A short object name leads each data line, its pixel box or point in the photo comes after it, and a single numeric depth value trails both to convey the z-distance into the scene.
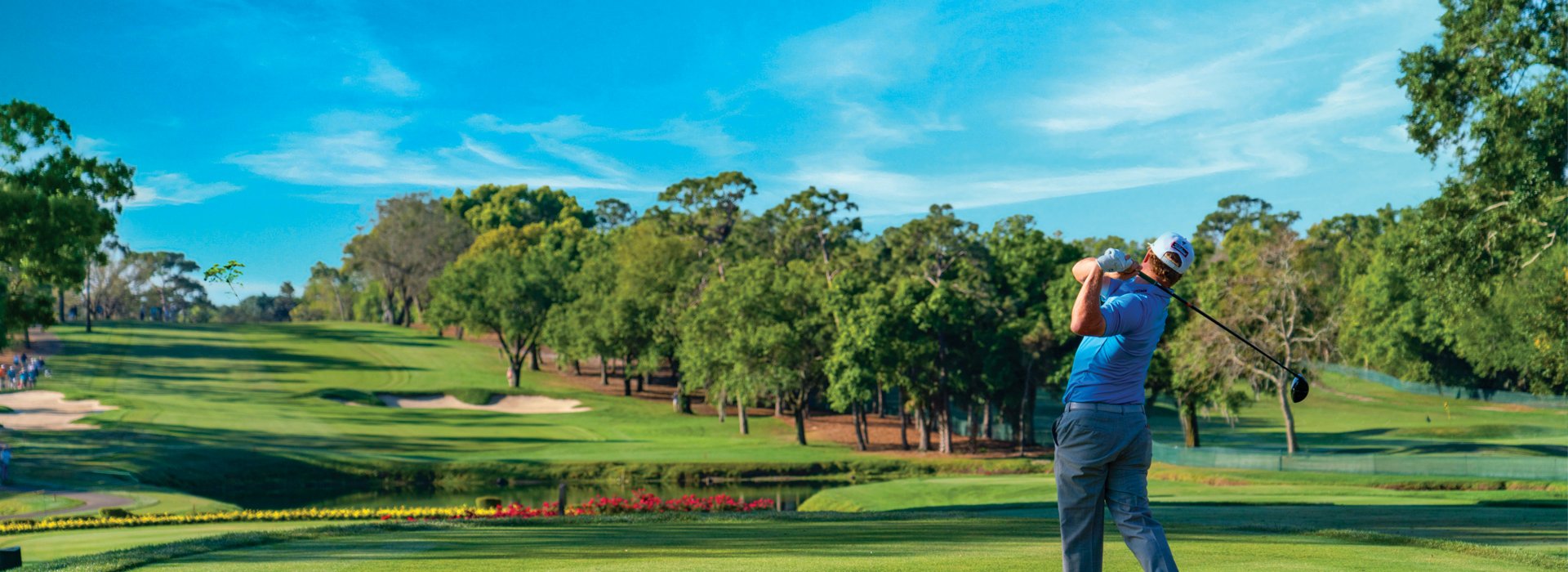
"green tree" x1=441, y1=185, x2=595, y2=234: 160.75
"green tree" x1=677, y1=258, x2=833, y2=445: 58.12
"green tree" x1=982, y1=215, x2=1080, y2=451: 55.84
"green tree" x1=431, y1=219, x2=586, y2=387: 84.44
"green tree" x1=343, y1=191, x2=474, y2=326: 127.38
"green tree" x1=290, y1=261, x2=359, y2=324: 169.38
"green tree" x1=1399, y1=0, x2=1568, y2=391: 26.56
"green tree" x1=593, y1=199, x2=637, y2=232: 158.88
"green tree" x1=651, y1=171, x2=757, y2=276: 85.19
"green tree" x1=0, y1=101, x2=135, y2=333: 30.02
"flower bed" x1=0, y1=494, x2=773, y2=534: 23.80
